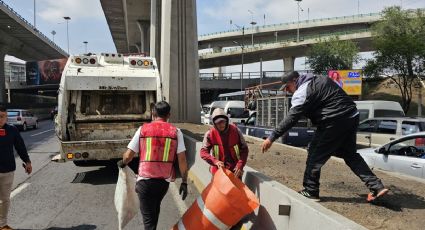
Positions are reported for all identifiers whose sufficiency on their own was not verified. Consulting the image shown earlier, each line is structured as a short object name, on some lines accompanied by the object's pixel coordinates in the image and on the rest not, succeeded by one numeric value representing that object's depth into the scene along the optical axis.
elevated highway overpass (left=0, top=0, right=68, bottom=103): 49.93
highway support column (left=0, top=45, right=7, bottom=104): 62.15
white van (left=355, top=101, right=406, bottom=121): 18.68
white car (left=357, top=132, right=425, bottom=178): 8.41
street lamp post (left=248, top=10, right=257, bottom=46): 90.36
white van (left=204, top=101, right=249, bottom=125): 27.82
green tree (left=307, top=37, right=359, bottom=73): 60.34
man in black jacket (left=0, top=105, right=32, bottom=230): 5.88
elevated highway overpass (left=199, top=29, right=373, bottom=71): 67.62
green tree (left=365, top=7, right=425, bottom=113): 37.09
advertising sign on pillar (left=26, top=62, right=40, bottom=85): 71.75
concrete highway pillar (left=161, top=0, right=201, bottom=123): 22.27
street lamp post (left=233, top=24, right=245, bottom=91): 77.00
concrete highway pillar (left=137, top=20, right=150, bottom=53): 48.00
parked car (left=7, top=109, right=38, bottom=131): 30.03
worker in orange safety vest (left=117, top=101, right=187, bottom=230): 4.58
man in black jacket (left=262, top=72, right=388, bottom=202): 5.13
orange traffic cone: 4.42
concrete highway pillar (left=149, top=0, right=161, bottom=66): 32.56
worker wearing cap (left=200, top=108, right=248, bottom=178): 5.30
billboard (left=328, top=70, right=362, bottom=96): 44.94
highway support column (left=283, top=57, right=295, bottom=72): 74.81
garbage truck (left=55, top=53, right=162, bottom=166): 10.26
